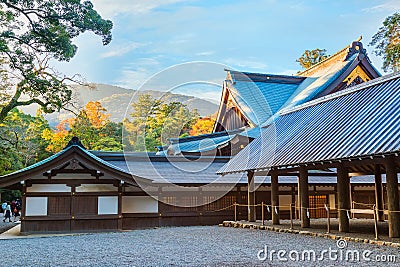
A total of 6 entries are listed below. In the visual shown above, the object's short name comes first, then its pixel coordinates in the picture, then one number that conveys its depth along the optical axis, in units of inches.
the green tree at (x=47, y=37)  557.3
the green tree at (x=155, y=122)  1403.8
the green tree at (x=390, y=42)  941.7
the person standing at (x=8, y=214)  892.2
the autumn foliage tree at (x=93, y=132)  1432.1
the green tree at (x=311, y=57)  1687.4
